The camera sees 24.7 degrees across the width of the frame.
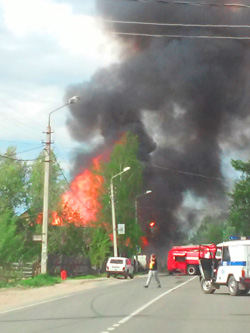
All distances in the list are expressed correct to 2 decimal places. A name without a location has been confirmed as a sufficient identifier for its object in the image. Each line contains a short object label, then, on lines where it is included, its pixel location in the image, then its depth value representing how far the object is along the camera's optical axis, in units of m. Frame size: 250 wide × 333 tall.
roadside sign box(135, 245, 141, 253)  59.47
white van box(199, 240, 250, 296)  21.03
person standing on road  26.48
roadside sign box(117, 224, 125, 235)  51.72
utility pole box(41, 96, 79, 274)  31.12
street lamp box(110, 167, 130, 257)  48.45
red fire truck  57.59
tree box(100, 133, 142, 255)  59.22
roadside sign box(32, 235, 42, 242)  30.89
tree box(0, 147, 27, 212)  60.62
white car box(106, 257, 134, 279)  42.59
